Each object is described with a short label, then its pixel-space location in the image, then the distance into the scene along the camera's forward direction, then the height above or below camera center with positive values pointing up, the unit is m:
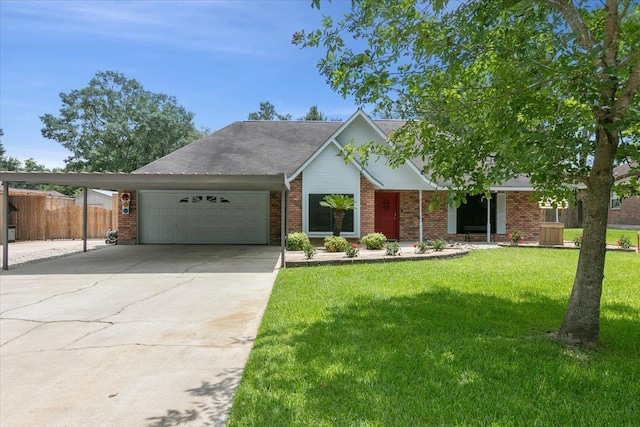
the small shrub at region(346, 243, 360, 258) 11.55 -1.17
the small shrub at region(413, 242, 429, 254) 12.74 -1.13
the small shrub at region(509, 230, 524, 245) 16.52 -1.00
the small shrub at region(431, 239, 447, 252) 13.23 -1.09
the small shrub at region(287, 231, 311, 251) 14.26 -1.08
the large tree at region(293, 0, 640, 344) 3.89 +1.47
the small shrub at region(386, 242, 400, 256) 12.16 -1.15
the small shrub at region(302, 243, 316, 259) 11.51 -1.17
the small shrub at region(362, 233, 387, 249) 14.27 -1.02
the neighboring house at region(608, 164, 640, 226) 30.08 +0.27
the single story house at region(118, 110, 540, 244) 15.79 +0.36
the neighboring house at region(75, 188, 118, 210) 29.28 +0.92
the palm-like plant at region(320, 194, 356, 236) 14.58 +0.30
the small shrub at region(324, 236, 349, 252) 13.60 -1.11
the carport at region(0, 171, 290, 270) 10.56 +0.90
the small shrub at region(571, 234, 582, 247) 15.16 -1.02
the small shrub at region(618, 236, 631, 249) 14.35 -1.02
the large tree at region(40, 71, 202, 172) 32.81 +7.32
